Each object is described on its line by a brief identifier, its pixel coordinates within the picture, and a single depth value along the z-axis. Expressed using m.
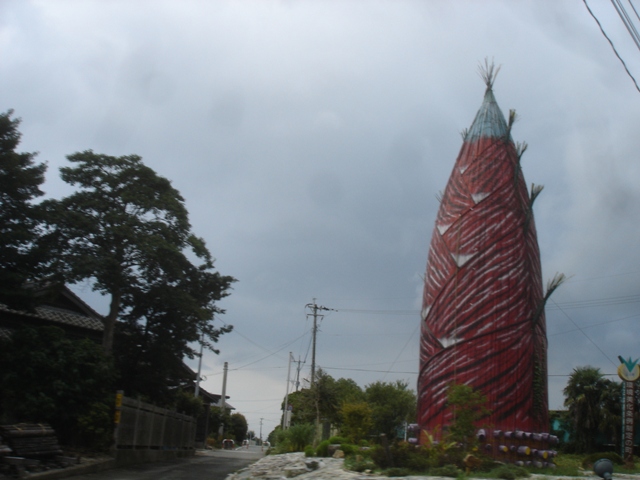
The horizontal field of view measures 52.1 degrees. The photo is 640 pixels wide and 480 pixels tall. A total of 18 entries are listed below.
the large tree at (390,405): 44.91
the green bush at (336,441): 19.78
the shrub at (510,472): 13.12
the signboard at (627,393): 20.94
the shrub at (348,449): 17.78
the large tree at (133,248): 22.23
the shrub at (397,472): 13.43
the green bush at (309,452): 18.62
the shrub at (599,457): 19.19
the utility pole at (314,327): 44.23
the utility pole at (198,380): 41.91
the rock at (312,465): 15.76
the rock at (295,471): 15.37
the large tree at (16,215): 19.55
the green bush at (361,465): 14.44
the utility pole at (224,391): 51.47
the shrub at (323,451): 18.58
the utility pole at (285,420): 44.14
